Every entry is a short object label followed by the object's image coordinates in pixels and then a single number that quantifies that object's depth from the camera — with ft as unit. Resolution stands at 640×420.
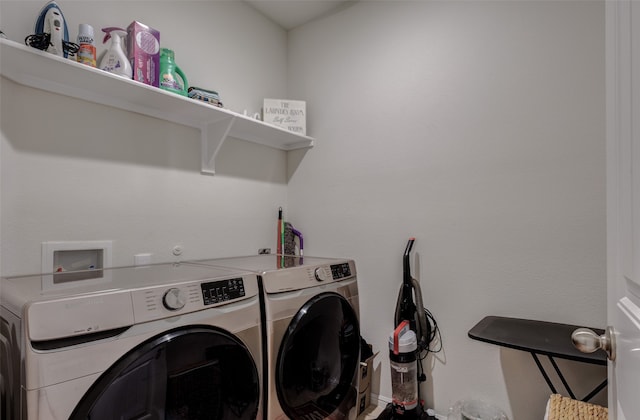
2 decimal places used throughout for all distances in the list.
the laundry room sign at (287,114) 7.18
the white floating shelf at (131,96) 3.91
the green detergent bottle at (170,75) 5.17
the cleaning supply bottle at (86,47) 4.26
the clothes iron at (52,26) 3.91
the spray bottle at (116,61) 4.55
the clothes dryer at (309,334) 4.37
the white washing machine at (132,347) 2.57
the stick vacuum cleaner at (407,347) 5.43
